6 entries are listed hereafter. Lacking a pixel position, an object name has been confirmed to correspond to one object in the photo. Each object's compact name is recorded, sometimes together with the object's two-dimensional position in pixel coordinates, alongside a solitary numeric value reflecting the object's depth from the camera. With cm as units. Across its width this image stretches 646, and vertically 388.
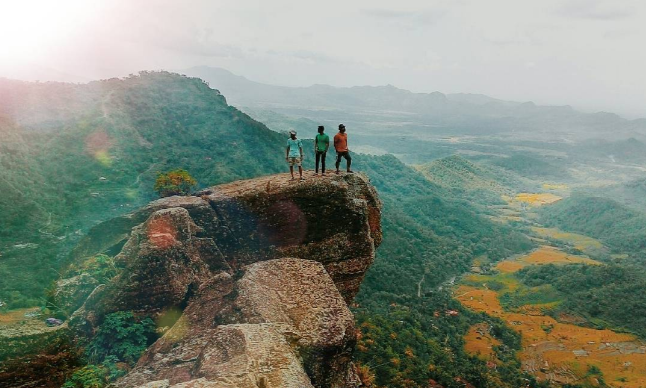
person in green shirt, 2039
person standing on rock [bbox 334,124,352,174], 2075
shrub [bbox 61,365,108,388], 1302
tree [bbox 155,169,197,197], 3522
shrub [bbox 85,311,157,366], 1528
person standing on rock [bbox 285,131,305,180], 2012
